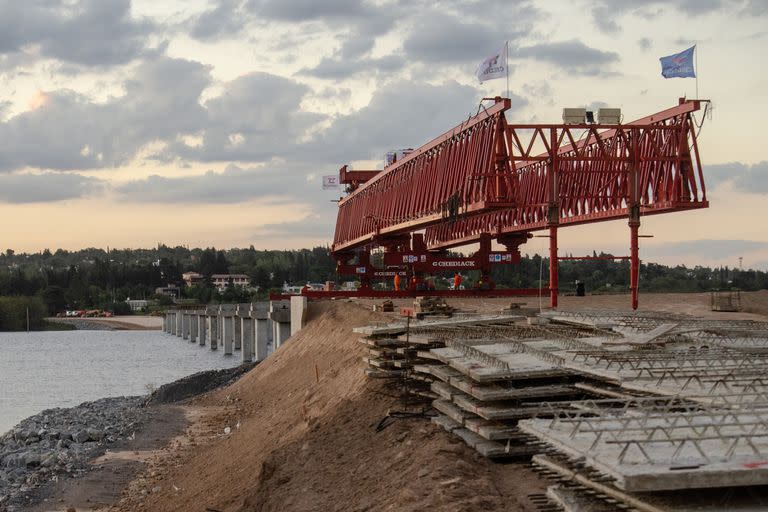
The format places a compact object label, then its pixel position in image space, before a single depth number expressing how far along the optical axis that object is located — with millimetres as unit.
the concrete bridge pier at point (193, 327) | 144125
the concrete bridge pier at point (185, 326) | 155312
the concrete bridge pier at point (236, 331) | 101375
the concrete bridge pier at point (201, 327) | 135000
